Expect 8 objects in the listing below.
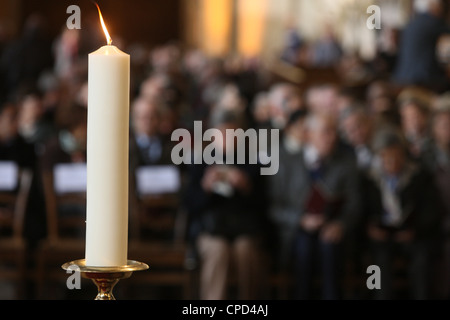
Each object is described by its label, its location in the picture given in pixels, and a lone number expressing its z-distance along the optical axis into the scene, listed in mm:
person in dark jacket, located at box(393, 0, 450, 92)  12760
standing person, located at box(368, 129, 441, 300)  8863
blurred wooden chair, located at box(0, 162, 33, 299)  8941
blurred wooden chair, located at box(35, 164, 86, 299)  8665
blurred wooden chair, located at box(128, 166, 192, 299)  8830
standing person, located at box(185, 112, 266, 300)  8742
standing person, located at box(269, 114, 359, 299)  8836
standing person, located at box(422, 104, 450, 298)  9034
